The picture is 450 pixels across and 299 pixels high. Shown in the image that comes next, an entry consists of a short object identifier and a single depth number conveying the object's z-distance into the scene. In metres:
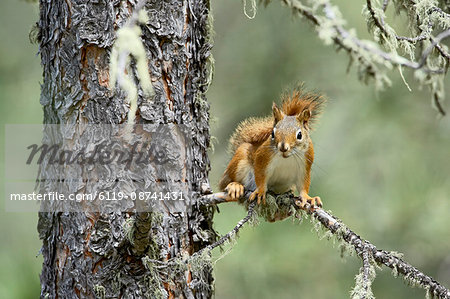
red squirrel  6.51
